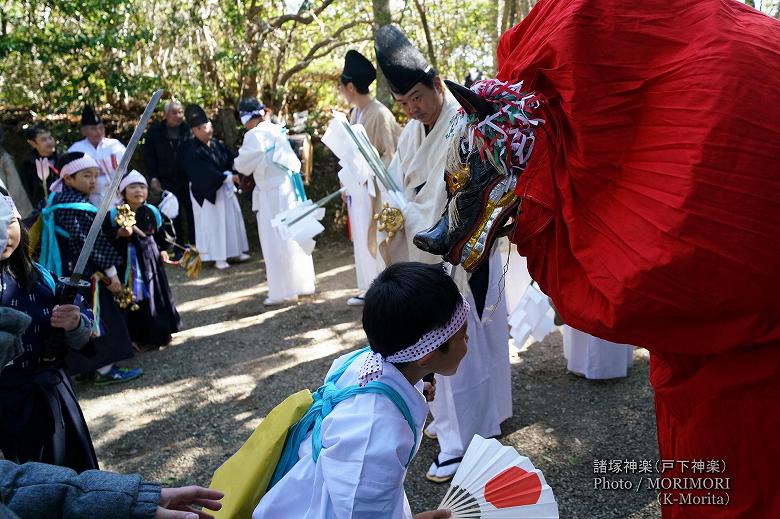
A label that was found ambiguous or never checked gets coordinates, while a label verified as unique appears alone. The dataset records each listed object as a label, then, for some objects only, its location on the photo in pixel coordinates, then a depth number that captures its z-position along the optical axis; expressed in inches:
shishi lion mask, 72.0
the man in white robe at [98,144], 288.7
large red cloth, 57.9
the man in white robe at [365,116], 242.1
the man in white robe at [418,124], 135.7
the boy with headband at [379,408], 67.4
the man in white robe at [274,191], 287.6
